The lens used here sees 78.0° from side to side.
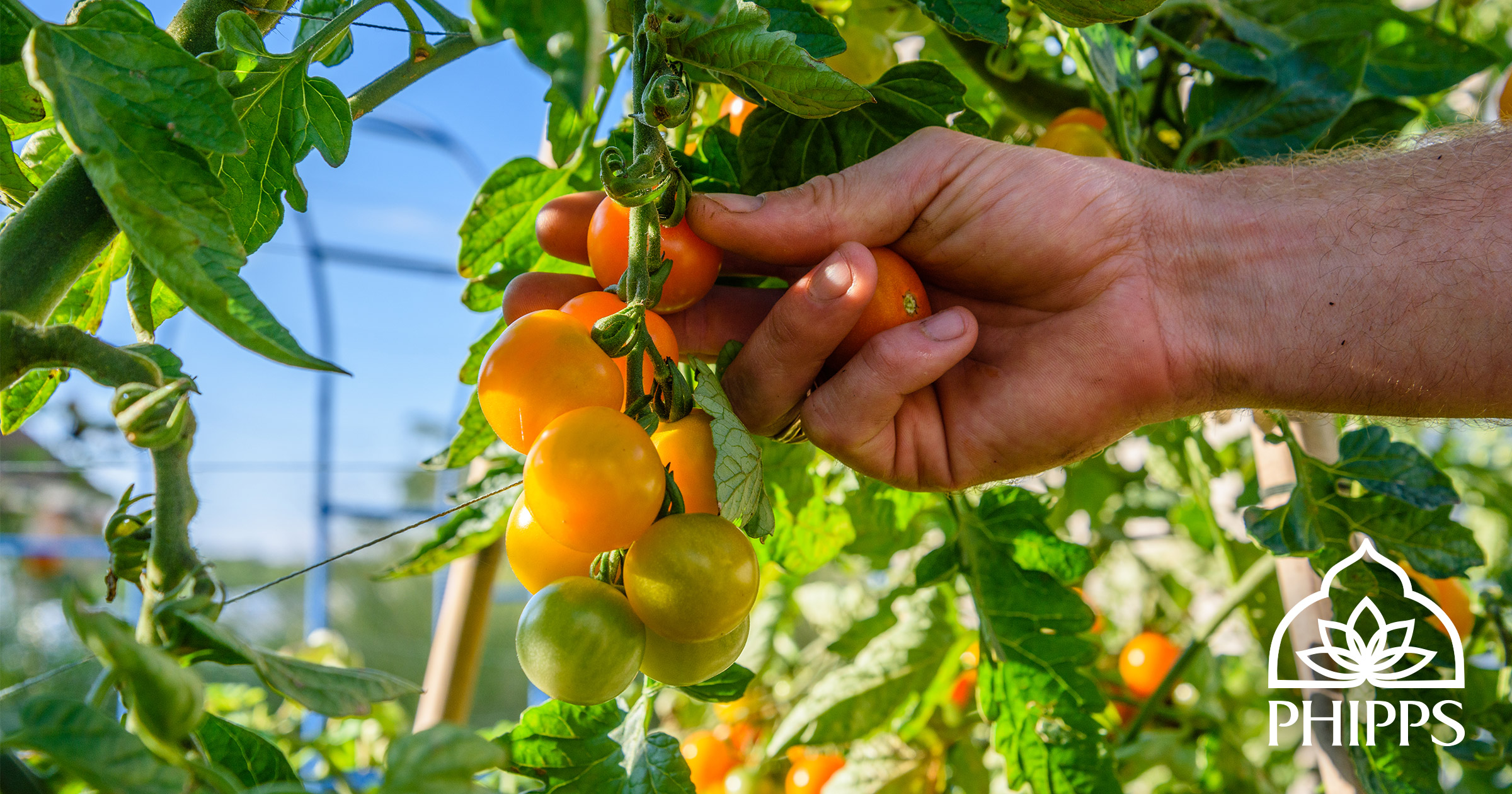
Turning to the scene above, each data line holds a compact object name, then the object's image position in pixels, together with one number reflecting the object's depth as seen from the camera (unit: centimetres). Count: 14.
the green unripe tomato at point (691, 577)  40
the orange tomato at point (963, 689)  105
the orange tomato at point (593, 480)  38
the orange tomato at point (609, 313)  47
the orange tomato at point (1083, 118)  83
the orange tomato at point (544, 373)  42
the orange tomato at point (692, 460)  45
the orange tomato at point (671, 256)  52
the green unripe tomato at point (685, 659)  44
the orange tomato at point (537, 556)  45
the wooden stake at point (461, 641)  91
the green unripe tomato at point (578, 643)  39
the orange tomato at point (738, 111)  72
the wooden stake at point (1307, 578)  78
